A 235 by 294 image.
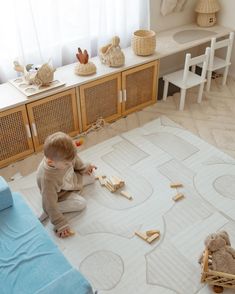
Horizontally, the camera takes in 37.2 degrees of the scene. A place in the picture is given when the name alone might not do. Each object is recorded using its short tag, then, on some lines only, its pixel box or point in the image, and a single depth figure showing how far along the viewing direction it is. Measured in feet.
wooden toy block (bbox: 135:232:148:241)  5.65
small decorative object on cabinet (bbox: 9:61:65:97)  7.04
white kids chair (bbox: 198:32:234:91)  9.01
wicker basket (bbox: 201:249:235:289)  4.70
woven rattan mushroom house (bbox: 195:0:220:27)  9.52
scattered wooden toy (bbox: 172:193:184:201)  6.36
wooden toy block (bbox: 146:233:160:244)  5.61
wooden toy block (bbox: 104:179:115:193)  6.55
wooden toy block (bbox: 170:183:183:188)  6.64
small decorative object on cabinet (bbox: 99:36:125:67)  7.77
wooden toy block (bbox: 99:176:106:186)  6.71
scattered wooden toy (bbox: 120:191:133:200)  6.41
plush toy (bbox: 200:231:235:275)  4.78
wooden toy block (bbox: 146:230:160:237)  5.72
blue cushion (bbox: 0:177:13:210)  5.01
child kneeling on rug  5.16
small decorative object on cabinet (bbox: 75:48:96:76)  7.48
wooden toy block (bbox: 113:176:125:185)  6.63
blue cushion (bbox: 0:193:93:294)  3.96
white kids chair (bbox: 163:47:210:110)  8.44
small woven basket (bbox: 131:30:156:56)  8.14
